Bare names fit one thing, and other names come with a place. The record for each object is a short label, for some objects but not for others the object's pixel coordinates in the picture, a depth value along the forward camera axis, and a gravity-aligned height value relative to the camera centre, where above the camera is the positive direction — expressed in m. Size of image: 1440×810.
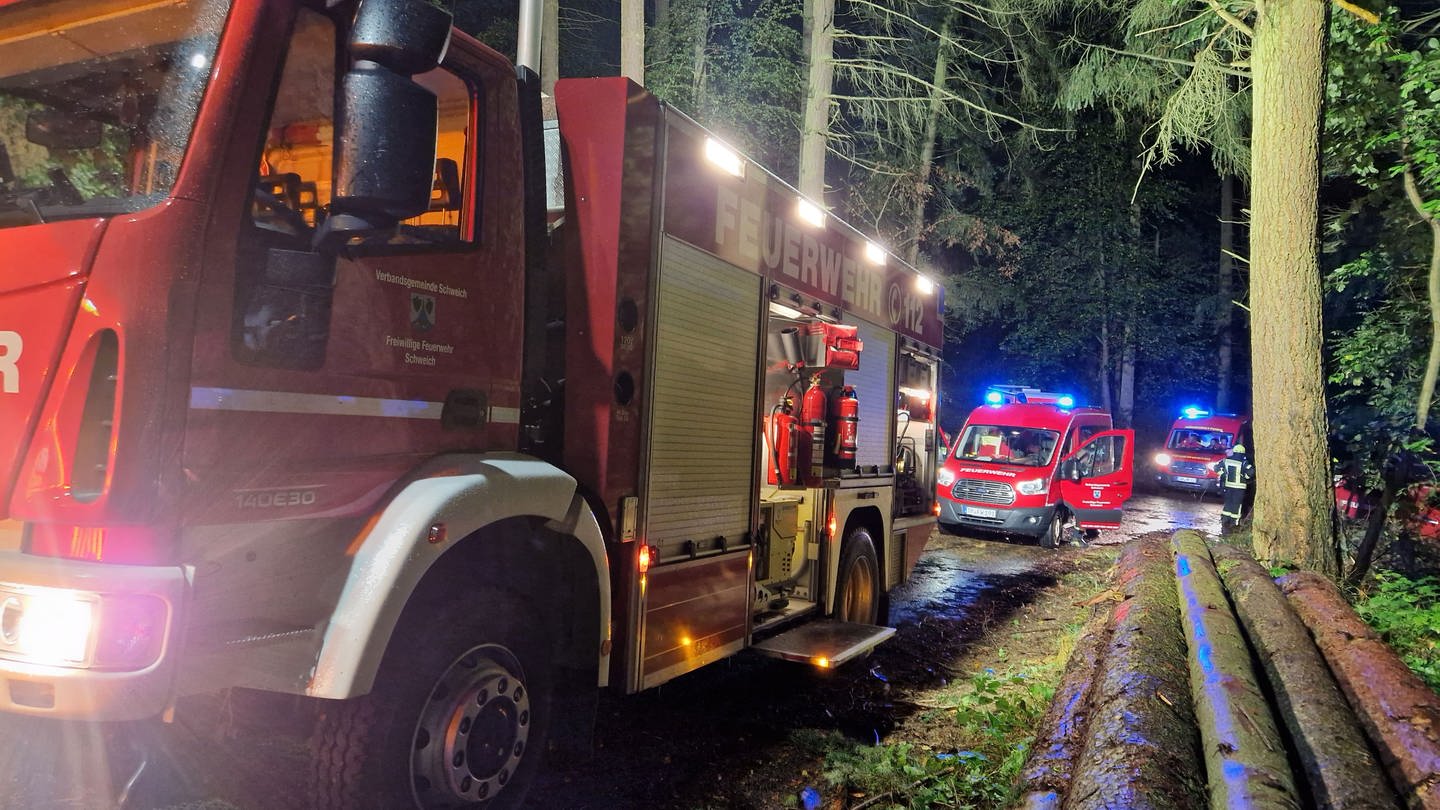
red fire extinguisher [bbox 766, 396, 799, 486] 5.90 -0.02
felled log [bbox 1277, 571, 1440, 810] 3.19 -0.93
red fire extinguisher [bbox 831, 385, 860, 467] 6.23 +0.17
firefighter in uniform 11.91 -0.27
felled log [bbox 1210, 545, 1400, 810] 3.01 -0.96
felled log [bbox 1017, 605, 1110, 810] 3.05 -1.08
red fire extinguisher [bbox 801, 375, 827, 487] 5.95 +0.14
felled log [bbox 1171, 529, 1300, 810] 2.78 -0.92
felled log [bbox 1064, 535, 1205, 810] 2.76 -0.94
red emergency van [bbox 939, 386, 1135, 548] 13.28 -0.27
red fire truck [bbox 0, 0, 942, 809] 2.29 +0.14
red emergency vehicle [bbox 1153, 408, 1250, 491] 21.95 +0.31
